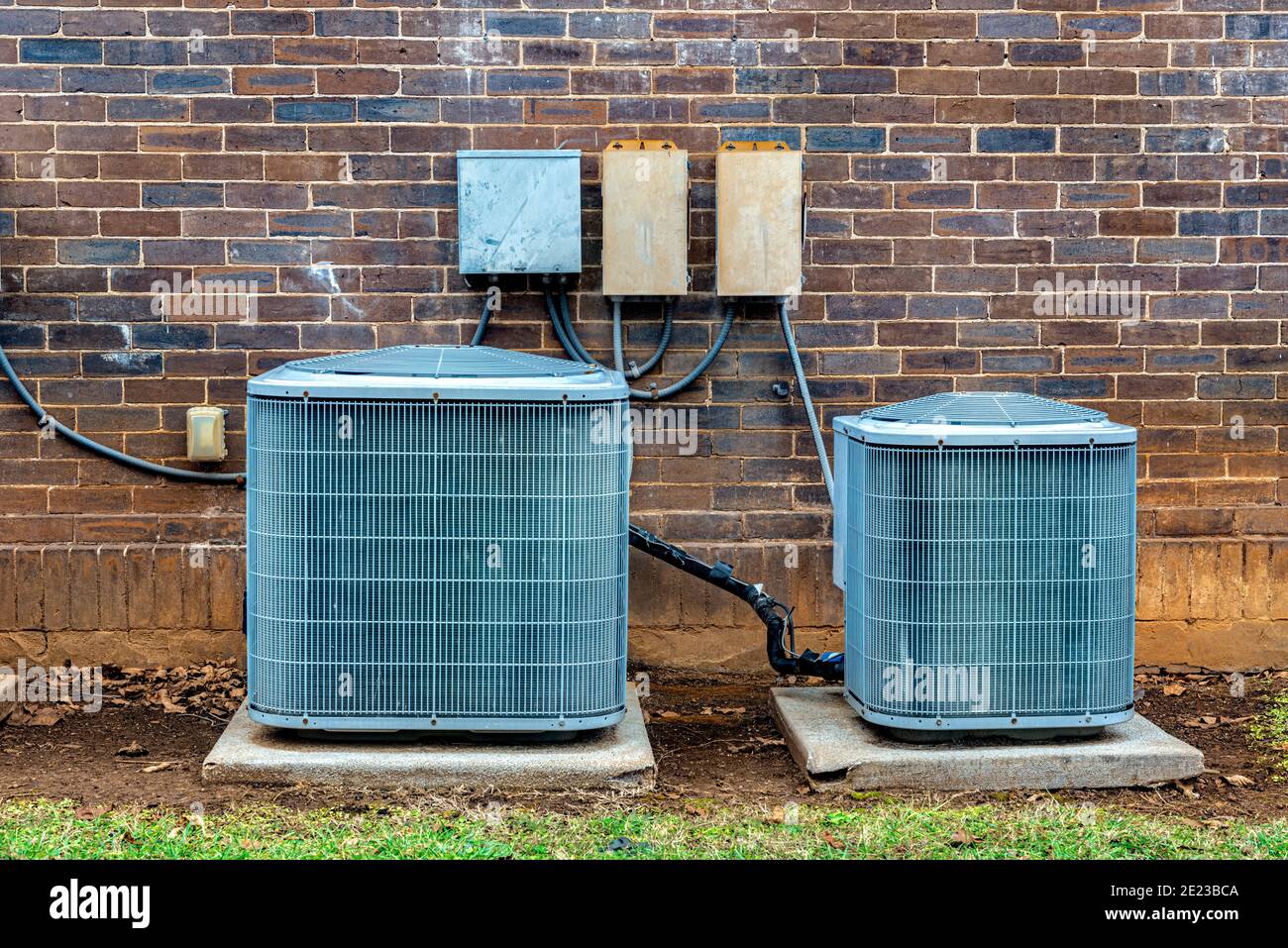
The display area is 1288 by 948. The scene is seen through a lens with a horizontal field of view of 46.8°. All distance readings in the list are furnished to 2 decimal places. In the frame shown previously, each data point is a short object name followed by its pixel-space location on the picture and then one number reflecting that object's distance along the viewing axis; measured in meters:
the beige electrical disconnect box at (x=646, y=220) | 6.16
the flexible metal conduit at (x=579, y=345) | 6.32
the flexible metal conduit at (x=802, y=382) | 6.34
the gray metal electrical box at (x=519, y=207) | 6.13
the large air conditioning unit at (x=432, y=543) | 4.77
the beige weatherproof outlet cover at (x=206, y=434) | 6.25
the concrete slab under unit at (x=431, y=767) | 4.81
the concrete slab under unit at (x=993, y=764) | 4.92
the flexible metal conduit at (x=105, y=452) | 6.29
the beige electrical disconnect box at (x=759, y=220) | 6.16
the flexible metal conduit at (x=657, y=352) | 6.32
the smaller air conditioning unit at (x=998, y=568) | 4.88
